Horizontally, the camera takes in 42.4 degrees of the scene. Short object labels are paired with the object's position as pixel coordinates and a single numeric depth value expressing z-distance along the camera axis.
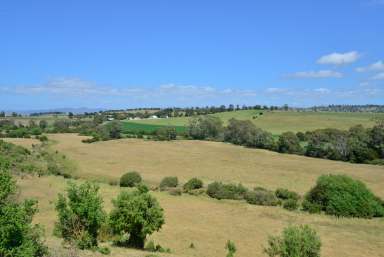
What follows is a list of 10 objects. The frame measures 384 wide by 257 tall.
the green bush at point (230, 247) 33.03
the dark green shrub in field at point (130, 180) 64.75
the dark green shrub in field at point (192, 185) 64.25
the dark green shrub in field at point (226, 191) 59.41
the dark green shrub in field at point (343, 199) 52.28
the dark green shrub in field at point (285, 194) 59.00
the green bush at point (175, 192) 59.94
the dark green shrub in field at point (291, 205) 53.59
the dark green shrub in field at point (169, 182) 65.31
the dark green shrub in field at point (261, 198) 56.31
